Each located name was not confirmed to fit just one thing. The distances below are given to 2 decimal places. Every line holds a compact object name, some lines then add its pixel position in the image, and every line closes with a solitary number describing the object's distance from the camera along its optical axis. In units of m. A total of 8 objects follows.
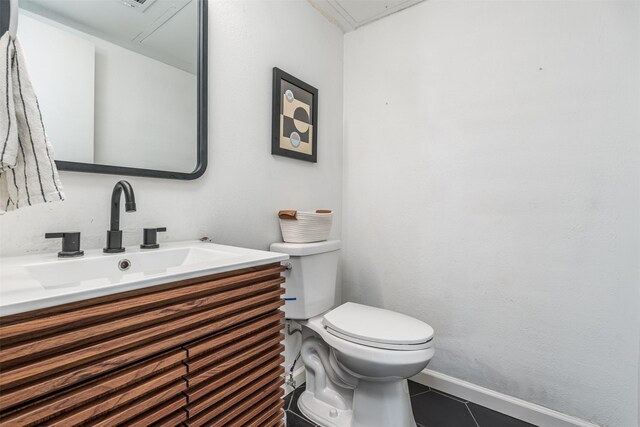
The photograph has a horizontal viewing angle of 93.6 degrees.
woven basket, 1.41
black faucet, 0.87
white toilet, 1.14
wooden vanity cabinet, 0.48
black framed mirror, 0.87
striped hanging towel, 0.60
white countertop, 0.49
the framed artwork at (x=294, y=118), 1.49
